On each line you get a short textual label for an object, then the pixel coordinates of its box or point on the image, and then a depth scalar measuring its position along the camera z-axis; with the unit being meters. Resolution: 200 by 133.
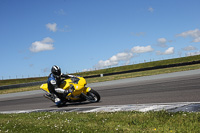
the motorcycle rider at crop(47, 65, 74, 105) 10.73
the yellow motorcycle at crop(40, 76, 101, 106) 10.48
